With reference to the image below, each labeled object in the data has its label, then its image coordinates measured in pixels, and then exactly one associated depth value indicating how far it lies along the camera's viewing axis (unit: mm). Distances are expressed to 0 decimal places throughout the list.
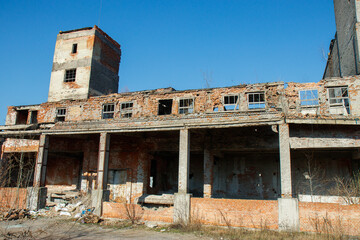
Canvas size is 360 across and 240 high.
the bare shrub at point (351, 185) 16145
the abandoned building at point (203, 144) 13969
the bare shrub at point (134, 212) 14941
